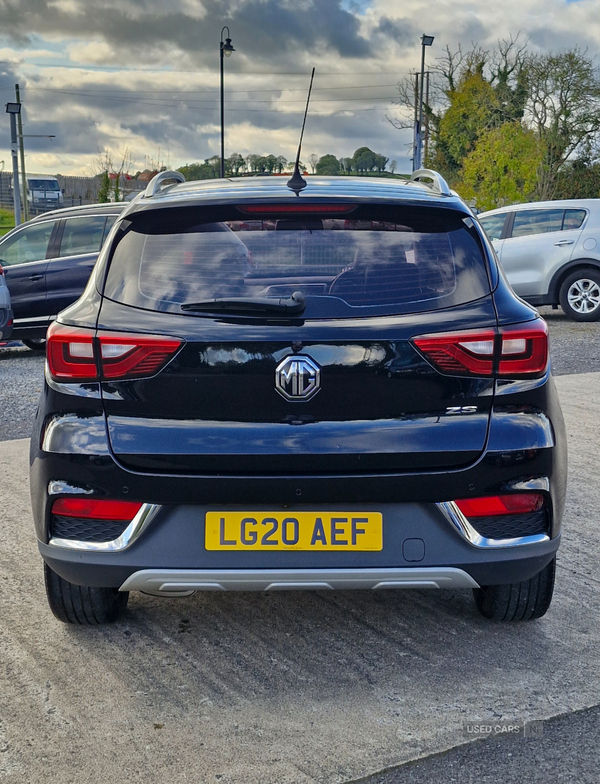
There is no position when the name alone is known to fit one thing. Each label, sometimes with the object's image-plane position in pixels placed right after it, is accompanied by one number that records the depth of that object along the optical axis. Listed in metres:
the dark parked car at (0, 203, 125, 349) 11.70
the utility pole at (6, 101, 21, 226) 30.53
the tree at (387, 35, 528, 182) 43.62
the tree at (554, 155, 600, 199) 42.28
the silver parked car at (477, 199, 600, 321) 14.02
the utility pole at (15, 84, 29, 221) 41.68
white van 51.41
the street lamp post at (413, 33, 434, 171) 43.45
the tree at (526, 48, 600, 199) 38.75
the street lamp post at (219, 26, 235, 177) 34.38
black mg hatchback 2.88
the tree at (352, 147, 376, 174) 46.41
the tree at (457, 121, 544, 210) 34.53
